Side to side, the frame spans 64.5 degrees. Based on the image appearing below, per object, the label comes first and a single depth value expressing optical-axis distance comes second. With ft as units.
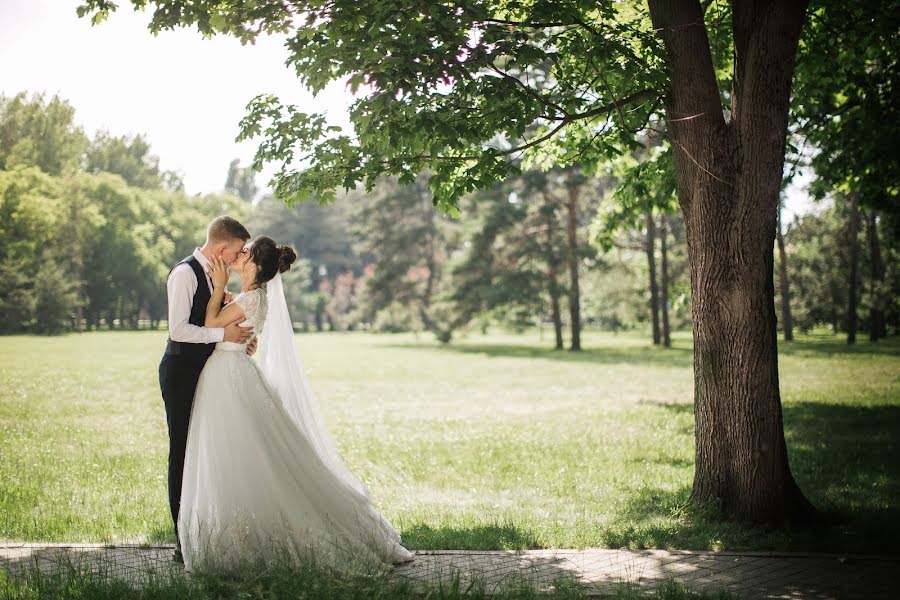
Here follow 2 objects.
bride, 17.56
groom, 18.42
